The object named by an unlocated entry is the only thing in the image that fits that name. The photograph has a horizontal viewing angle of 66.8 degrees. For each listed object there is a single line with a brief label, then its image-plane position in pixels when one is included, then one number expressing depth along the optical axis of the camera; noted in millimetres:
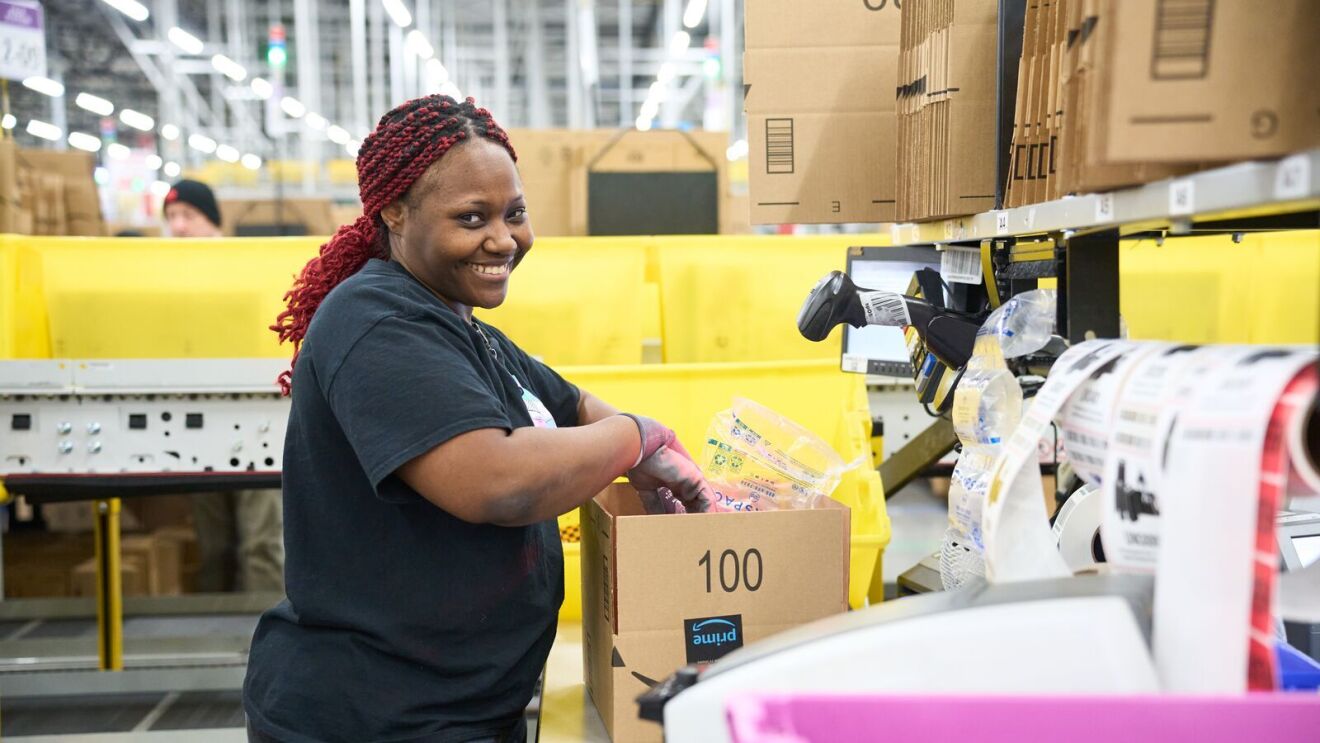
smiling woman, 1224
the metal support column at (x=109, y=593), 3242
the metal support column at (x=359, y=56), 9695
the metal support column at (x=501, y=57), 13805
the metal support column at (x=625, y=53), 12727
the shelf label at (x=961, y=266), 1628
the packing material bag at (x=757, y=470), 1571
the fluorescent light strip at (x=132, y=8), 8664
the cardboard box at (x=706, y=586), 1337
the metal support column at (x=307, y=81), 9110
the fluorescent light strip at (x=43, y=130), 15094
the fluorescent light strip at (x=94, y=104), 14156
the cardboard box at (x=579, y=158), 4242
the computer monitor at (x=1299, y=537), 1210
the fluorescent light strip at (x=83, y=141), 17844
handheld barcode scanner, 1443
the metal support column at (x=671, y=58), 11469
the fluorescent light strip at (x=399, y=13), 9815
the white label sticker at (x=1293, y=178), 755
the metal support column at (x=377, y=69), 11914
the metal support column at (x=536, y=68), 14602
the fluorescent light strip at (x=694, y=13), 10002
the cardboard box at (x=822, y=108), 1771
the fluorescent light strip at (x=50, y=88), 10492
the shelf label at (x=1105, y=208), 1021
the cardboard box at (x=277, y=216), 6543
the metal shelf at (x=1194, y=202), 777
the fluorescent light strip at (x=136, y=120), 16016
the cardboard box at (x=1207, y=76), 862
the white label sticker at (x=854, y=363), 2453
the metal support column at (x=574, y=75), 12453
